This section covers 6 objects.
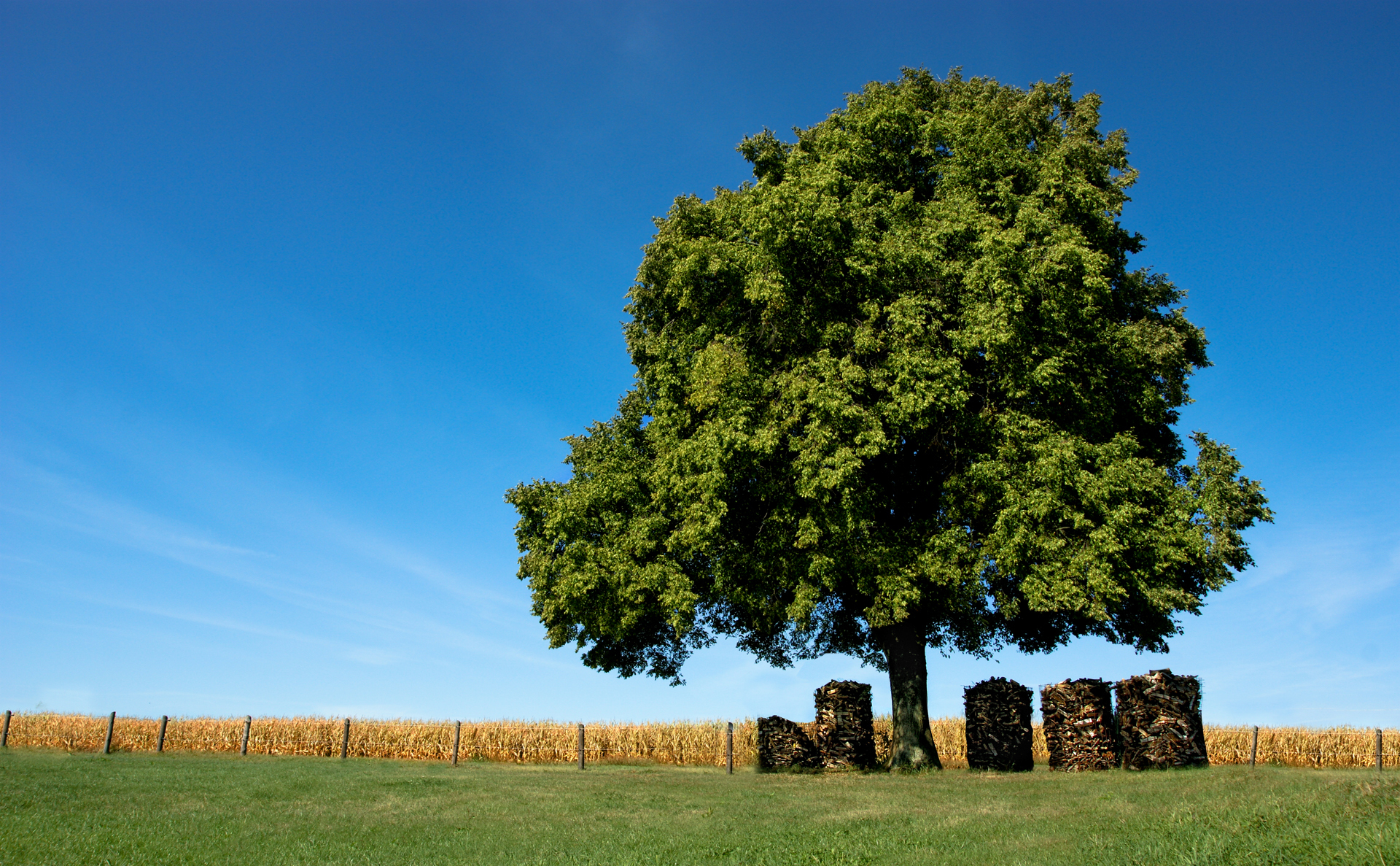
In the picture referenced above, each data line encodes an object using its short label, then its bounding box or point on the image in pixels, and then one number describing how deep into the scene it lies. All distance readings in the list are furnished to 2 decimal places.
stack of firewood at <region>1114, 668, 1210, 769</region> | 24.72
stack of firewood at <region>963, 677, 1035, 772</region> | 27.94
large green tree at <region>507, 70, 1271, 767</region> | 23.02
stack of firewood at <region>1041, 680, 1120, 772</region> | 26.27
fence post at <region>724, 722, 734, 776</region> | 29.54
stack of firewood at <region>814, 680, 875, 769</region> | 28.84
